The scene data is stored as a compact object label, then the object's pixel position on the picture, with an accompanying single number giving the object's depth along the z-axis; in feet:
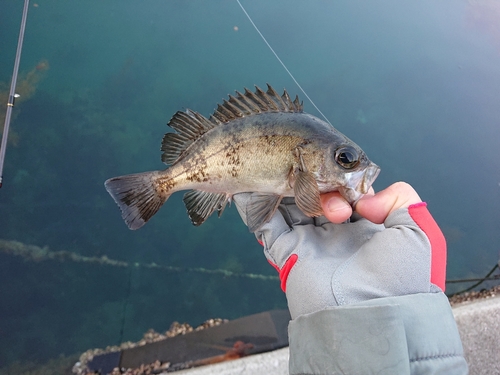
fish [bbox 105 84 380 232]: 0.76
